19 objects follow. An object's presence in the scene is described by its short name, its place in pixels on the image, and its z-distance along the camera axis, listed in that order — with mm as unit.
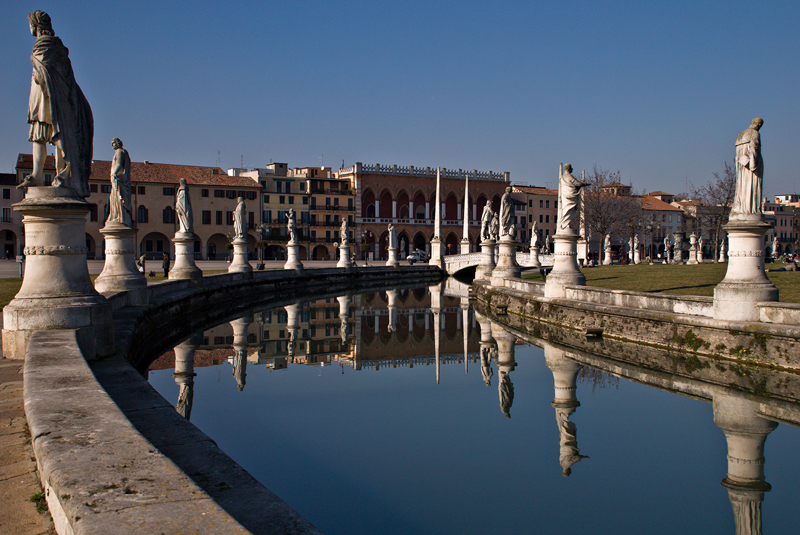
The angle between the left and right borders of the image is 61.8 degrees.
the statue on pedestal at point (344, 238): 36938
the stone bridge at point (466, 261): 41125
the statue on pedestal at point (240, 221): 25094
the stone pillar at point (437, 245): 44656
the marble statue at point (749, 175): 10672
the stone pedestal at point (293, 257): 31611
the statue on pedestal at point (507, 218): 23781
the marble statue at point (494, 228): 39081
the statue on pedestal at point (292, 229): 31500
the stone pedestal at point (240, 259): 24953
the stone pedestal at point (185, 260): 18656
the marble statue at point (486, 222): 36172
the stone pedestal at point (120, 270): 12305
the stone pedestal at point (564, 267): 16203
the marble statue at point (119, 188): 12508
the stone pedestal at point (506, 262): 22548
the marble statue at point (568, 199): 16531
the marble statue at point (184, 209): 18641
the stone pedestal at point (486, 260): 30750
